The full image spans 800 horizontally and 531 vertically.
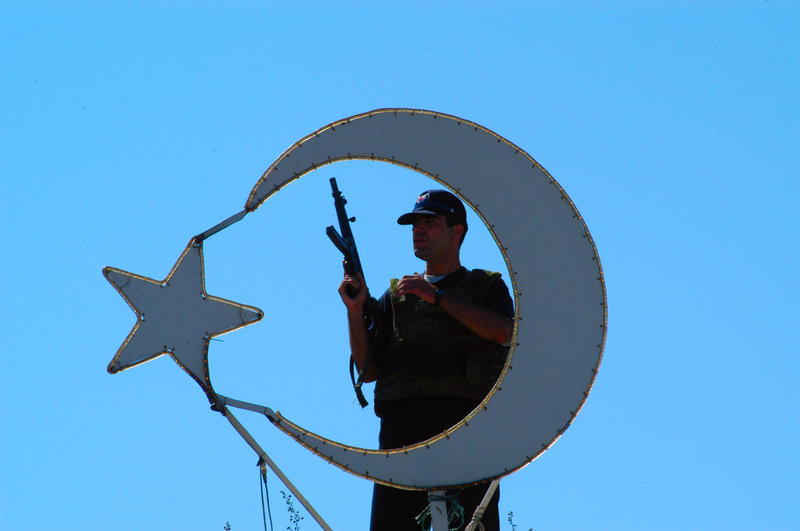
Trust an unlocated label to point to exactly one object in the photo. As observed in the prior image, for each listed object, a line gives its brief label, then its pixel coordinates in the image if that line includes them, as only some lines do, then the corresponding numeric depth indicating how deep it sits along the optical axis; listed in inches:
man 602.5
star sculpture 589.6
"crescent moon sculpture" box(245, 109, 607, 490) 586.2
